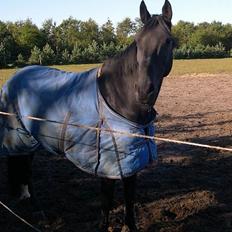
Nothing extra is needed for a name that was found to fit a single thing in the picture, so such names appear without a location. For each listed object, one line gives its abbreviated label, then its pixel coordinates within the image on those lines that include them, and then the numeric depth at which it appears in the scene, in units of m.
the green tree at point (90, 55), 61.31
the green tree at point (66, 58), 58.97
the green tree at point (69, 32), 78.15
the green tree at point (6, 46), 57.03
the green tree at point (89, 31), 86.25
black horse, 3.60
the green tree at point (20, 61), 55.69
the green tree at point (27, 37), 68.50
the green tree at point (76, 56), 59.75
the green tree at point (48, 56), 58.56
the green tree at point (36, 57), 58.12
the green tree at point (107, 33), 88.12
